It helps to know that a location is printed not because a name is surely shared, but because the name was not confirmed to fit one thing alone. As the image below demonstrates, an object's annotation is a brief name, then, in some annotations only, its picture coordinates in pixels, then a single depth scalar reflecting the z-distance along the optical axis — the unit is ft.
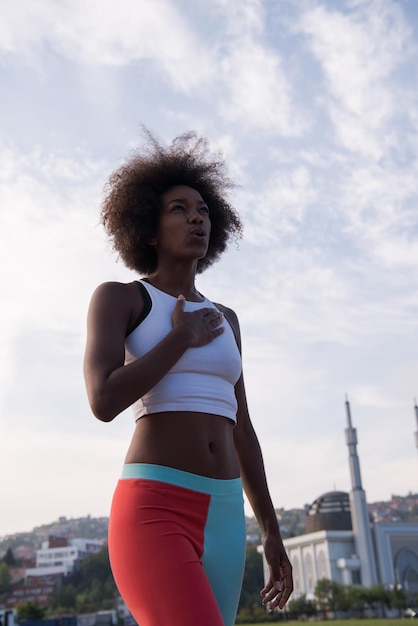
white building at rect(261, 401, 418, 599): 180.75
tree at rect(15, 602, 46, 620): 165.99
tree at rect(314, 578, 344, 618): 160.45
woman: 6.19
